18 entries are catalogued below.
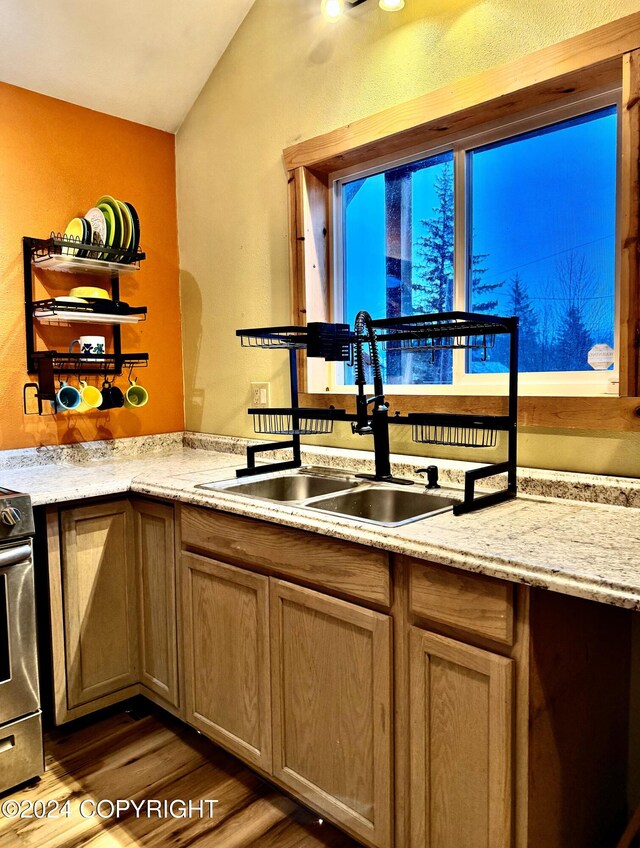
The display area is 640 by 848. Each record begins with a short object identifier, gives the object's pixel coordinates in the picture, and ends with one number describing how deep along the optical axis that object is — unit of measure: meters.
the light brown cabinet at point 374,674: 1.15
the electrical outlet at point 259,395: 2.51
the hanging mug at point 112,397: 2.50
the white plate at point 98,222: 2.44
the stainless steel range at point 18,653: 1.76
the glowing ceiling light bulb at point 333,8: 1.97
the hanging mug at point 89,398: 2.43
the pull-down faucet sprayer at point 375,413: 1.77
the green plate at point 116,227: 2.44
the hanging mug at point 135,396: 2.60
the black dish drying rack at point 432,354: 1.55
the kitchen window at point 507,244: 1.71
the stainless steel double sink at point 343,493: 1.72
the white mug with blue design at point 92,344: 2.42
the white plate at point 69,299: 2.30
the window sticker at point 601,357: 1.66
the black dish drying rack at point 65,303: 2.30
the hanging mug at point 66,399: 2.35
